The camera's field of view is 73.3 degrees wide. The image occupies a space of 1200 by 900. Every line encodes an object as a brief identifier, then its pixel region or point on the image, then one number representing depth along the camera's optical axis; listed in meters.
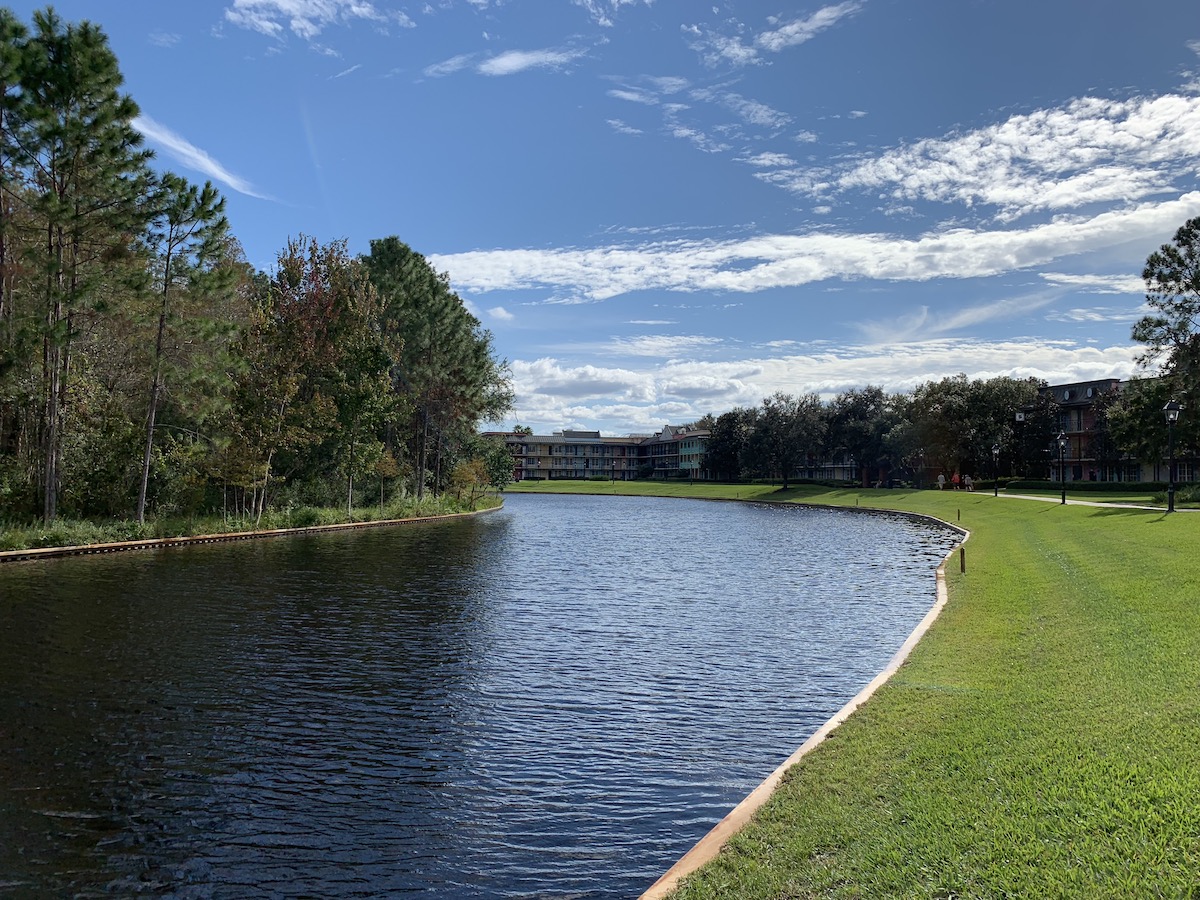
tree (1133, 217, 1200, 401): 43.41
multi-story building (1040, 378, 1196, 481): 76.94
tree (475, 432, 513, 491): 65.19
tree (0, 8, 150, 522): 24.16
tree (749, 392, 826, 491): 93.25
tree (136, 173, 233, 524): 28.11
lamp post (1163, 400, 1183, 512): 31.20
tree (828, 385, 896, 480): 93.75
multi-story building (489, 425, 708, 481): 166.38
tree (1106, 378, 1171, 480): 46.47
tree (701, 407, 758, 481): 112.69
